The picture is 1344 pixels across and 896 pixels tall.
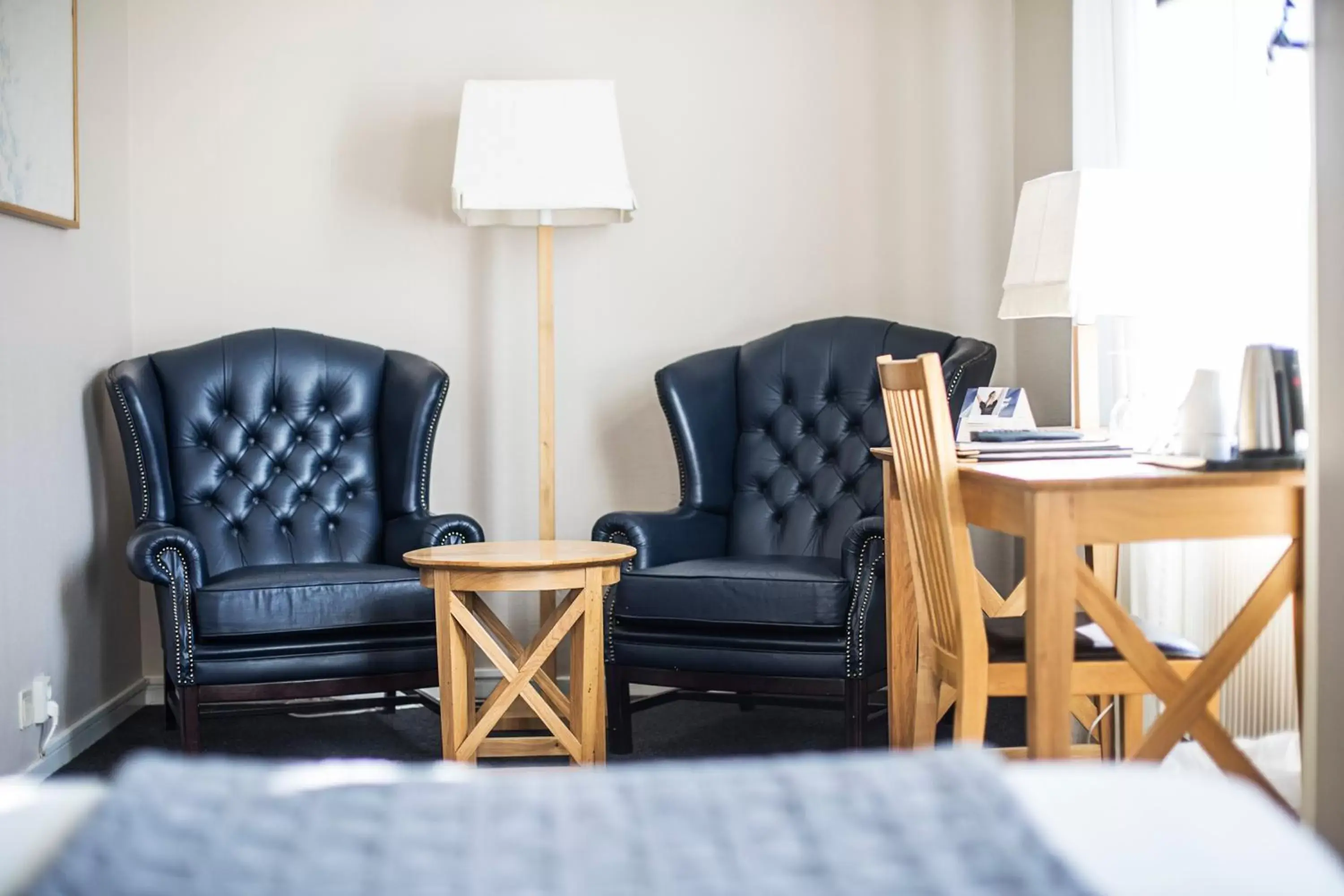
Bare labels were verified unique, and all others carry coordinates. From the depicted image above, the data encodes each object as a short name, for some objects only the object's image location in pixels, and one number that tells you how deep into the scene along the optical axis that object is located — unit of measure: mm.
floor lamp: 3482
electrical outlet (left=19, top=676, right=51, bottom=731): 3162
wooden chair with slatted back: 2184
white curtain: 2584
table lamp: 2555
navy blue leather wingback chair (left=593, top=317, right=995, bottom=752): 3066
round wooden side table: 2877
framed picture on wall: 3133
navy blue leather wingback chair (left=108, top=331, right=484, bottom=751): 3135
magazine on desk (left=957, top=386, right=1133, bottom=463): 2469
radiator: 2670
